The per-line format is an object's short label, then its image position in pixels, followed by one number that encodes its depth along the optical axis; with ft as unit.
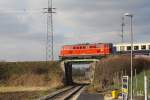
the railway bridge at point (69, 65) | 319.27
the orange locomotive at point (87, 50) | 317.63
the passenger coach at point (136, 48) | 349.82
